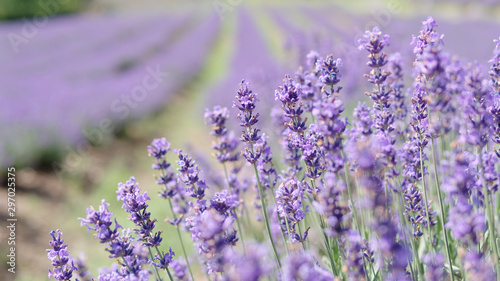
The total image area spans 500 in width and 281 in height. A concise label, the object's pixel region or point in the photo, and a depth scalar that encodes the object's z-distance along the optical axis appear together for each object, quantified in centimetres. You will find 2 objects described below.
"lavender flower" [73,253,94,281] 96
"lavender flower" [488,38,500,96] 91
